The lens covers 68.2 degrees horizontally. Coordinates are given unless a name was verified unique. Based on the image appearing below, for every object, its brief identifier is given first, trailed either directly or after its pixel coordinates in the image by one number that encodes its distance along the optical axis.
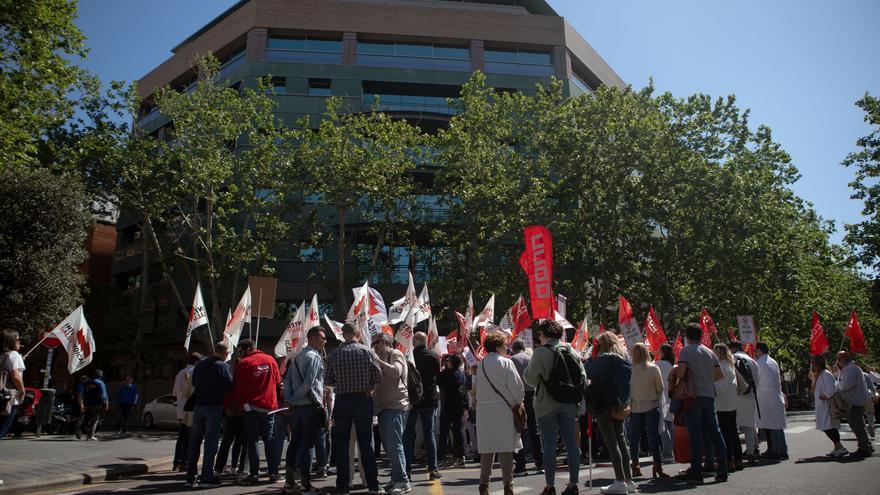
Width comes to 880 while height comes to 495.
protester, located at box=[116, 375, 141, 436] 20.47
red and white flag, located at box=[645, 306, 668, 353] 14.85
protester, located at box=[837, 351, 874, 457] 10.35
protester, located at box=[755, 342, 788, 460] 10.35
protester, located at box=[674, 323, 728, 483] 8.04
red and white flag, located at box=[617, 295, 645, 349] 14.03
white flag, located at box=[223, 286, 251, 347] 11.43
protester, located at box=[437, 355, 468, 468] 11.05
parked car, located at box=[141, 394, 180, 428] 24.48
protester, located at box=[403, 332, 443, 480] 9.49
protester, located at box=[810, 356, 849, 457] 10.55
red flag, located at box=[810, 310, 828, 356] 18.11
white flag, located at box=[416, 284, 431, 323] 13.25
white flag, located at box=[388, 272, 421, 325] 12.62
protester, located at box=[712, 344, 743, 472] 8.96
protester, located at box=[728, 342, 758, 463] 9.92
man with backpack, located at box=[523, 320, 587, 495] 6.90
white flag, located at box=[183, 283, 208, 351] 11.84
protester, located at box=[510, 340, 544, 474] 9.57
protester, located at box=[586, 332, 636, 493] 7.26
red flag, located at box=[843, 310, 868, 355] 18.30
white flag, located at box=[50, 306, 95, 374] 11.02
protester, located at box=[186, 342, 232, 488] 8.67
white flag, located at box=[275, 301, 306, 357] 12.10
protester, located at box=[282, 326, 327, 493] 7.72
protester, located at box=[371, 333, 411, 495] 7.45
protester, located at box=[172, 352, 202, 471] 10.46
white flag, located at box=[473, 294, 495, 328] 15.23
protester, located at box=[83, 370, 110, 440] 17.77
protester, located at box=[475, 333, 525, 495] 6.81
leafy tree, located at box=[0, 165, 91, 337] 19.78
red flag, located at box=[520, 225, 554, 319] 10.85
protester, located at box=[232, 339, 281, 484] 8.85
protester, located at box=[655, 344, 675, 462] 9.95
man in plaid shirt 7.33
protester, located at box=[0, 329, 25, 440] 7.96
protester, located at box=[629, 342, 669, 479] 8.57
